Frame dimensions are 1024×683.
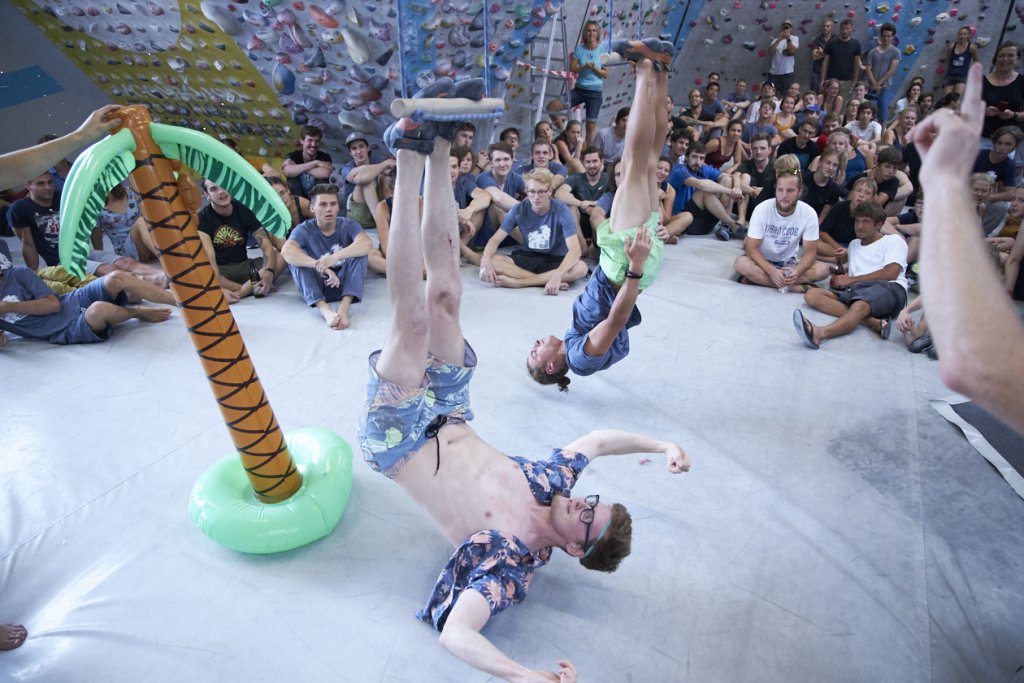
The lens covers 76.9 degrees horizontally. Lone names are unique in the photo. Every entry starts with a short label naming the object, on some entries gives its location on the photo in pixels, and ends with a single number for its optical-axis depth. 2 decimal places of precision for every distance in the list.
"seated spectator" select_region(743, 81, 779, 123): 8.21
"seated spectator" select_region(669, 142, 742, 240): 5.77
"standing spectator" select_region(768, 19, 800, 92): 9.29
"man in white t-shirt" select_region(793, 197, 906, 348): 4.05
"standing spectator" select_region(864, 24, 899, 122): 8.71
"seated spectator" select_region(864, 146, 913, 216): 5.49
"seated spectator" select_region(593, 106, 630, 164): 6.78
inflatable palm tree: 1.84
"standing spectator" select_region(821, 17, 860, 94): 9.00
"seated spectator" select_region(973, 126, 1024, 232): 5.28
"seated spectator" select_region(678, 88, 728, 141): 7.93
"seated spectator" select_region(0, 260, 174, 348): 3.69
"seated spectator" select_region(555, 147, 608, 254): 5.34
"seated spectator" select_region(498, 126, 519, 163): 5.72
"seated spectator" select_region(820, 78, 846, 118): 8.64
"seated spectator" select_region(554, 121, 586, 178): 6.42
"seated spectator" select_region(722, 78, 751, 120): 9.09
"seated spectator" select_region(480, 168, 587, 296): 4.75
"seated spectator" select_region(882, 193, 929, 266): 5.01
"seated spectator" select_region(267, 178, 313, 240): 4.78
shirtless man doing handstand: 1.99
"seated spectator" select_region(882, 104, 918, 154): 7.19
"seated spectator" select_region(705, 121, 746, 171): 6.97
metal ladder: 6.57
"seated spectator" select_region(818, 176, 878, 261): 5.11
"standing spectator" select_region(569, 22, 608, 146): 7.19
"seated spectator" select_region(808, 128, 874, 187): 5.77
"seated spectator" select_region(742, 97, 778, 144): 7.77
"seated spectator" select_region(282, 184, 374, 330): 4.27
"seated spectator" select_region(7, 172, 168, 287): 4.47
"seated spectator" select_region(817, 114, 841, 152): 7.09
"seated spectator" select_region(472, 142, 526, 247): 5.20
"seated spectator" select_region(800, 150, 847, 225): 5.43
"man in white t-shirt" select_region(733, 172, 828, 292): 4.63
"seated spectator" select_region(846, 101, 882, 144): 7.29
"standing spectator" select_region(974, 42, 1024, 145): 7.30
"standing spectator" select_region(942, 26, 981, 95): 8.56
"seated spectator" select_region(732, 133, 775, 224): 5.89
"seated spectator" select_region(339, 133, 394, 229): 5.34
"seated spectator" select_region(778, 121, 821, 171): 6.61
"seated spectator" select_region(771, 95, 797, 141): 7.91
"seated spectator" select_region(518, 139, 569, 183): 5.43
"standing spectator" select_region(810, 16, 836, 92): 9.24
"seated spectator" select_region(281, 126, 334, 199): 5.85
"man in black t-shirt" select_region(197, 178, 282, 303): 4.45
